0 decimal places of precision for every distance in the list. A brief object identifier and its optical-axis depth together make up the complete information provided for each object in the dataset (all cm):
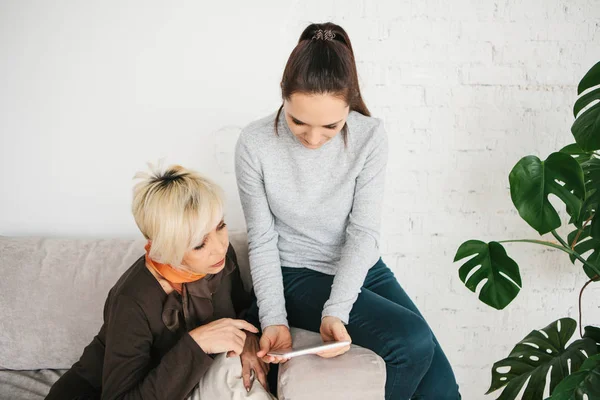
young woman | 128
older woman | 123
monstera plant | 142
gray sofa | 170
